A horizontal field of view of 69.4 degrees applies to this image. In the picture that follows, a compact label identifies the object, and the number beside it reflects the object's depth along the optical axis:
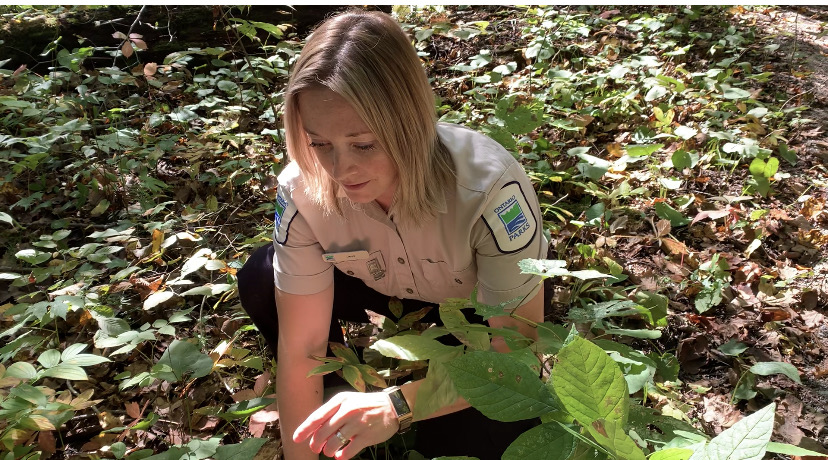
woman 1.25
